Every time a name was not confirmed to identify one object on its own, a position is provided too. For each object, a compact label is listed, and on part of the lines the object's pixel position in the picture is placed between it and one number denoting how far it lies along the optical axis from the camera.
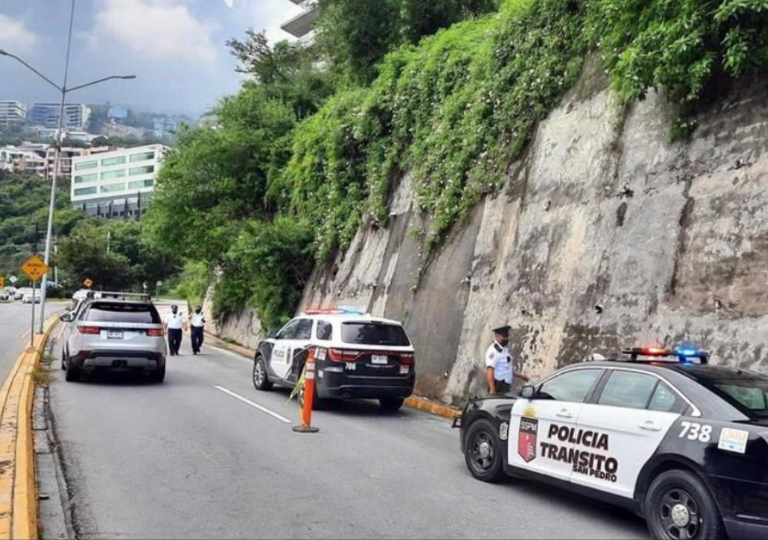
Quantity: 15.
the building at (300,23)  60.07
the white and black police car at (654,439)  5.40
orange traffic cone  10.64
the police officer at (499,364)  11.22
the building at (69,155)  167.18
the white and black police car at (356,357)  12.41
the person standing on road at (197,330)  23.98
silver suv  14.54
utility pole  26.47
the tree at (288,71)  33.44
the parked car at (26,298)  66.64
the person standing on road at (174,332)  23.06
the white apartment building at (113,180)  144.38
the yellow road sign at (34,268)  23.27
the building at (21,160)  177.75
